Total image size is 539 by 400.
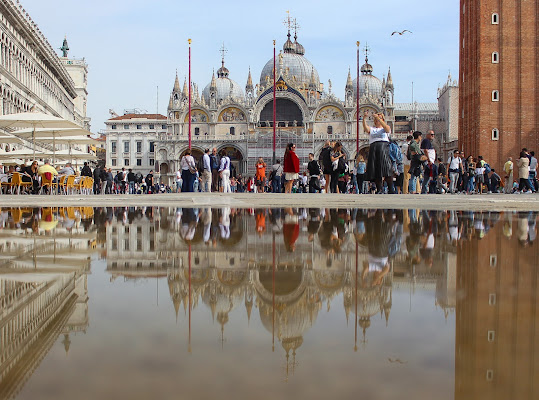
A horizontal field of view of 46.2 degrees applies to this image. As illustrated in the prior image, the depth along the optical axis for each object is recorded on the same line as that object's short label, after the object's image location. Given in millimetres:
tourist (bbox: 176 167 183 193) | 31616
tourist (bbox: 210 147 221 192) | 19375
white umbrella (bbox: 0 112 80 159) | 19359
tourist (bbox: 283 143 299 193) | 15711
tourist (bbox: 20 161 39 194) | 18895
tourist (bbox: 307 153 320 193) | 17031
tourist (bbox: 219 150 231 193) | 18041
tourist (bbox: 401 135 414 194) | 15020
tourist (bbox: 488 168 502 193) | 23875
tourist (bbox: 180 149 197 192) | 17125
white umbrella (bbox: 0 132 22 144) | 20159
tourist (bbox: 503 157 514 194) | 22312
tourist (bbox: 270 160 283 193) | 22359
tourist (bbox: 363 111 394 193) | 10867
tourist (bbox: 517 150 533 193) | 19234
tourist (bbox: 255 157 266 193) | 22859
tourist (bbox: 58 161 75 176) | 20262
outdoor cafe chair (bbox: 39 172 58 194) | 17219
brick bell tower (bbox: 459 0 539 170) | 34531
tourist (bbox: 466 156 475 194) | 20375
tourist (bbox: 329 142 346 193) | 14867
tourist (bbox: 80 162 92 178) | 23844
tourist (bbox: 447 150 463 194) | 19516
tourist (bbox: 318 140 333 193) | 14930
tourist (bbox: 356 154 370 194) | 19188
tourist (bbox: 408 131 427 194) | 13031
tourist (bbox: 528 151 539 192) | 20141
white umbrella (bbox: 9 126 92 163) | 20438
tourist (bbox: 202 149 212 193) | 18203
